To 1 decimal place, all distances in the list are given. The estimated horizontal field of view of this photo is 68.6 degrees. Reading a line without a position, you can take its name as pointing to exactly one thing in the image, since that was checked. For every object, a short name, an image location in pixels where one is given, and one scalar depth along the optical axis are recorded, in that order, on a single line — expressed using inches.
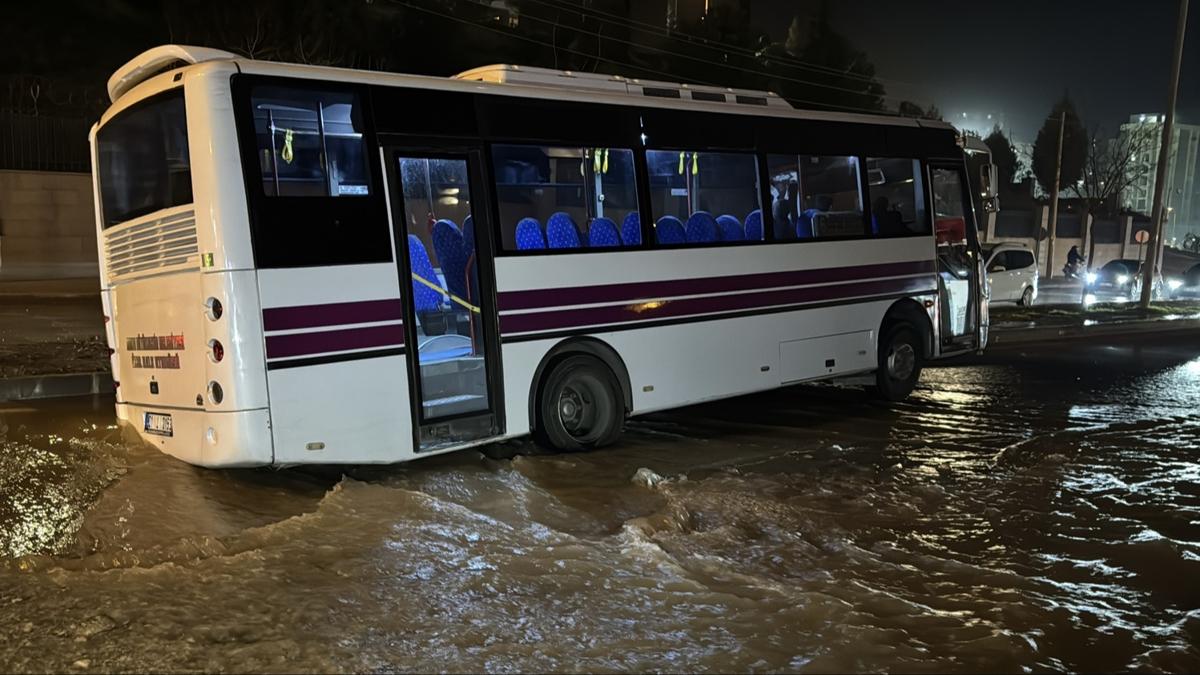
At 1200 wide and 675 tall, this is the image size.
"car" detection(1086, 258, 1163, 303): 1362.0
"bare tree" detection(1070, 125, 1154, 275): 2591.0
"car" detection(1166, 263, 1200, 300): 1439.5
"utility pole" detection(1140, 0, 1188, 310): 987.3
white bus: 243.3
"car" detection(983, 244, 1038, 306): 944.9
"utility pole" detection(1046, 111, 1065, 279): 1624.8
